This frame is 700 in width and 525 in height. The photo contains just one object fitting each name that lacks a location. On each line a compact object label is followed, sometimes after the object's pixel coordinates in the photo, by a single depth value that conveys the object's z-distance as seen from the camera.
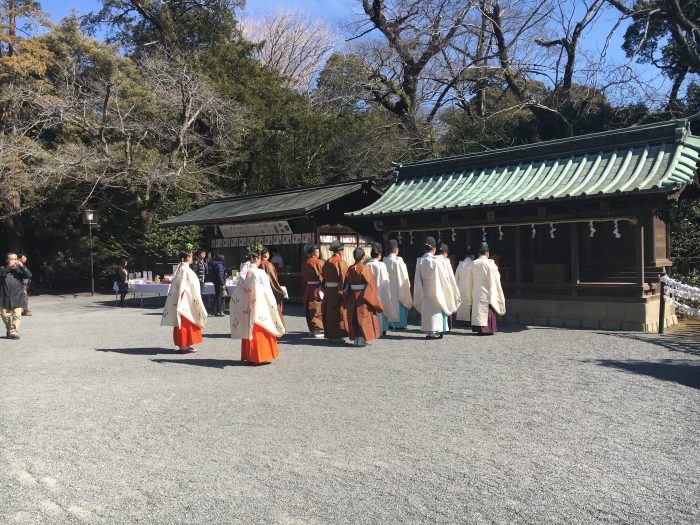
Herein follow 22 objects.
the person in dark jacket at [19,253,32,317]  11.50
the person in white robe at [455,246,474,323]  11.42
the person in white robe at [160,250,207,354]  9.11
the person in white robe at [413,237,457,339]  10.47
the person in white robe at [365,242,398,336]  11.19
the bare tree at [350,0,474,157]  25.12
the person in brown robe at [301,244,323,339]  10.81
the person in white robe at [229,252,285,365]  8.05
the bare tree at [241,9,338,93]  37.62
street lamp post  21.48
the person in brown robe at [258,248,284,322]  10.59
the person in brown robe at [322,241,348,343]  10.12
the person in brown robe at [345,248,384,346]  9.67
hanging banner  17.44
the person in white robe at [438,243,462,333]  10.63
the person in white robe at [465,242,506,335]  10.84
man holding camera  11.22
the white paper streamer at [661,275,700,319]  9.34
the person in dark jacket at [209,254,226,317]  14.77
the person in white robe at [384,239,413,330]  11.58
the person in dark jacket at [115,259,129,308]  17.88
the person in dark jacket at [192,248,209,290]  15.03
